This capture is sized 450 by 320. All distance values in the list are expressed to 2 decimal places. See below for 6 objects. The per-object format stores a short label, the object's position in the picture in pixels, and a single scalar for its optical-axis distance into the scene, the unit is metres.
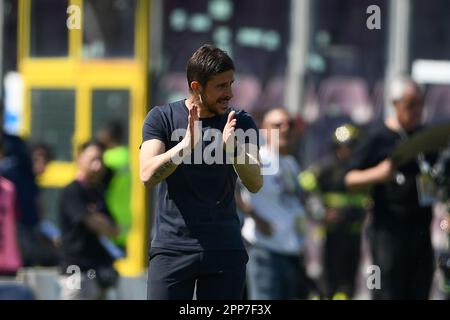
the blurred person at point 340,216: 12.62
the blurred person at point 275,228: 10.03
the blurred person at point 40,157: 13.52
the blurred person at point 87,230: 10.68
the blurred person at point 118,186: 11.45
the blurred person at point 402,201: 9.66
